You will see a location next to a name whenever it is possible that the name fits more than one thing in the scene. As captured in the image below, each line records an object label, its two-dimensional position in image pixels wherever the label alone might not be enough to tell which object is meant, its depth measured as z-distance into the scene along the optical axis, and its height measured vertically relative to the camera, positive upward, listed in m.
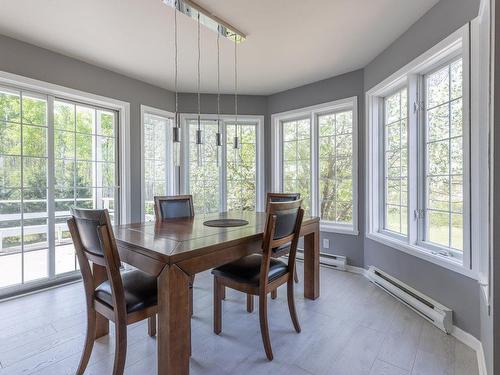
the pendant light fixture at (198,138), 2.21 +0.41
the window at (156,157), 3.75 +0.44
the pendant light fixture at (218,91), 2.39 +1.41
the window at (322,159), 3.46 +0.38
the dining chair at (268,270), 1.75 -0.63
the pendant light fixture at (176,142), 2.01 +0.34
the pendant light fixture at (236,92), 2.55 +1.43
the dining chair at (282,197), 3.03 -0.14
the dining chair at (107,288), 1.37 -0.61
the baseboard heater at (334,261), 3.38 -0.99
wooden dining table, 1.32 -0.41
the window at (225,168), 4.16 +0.29
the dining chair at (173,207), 2.69 -0.23
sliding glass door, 2.61 +0.11
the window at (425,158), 1.98 +0.26
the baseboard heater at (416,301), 1.96 -0.99
